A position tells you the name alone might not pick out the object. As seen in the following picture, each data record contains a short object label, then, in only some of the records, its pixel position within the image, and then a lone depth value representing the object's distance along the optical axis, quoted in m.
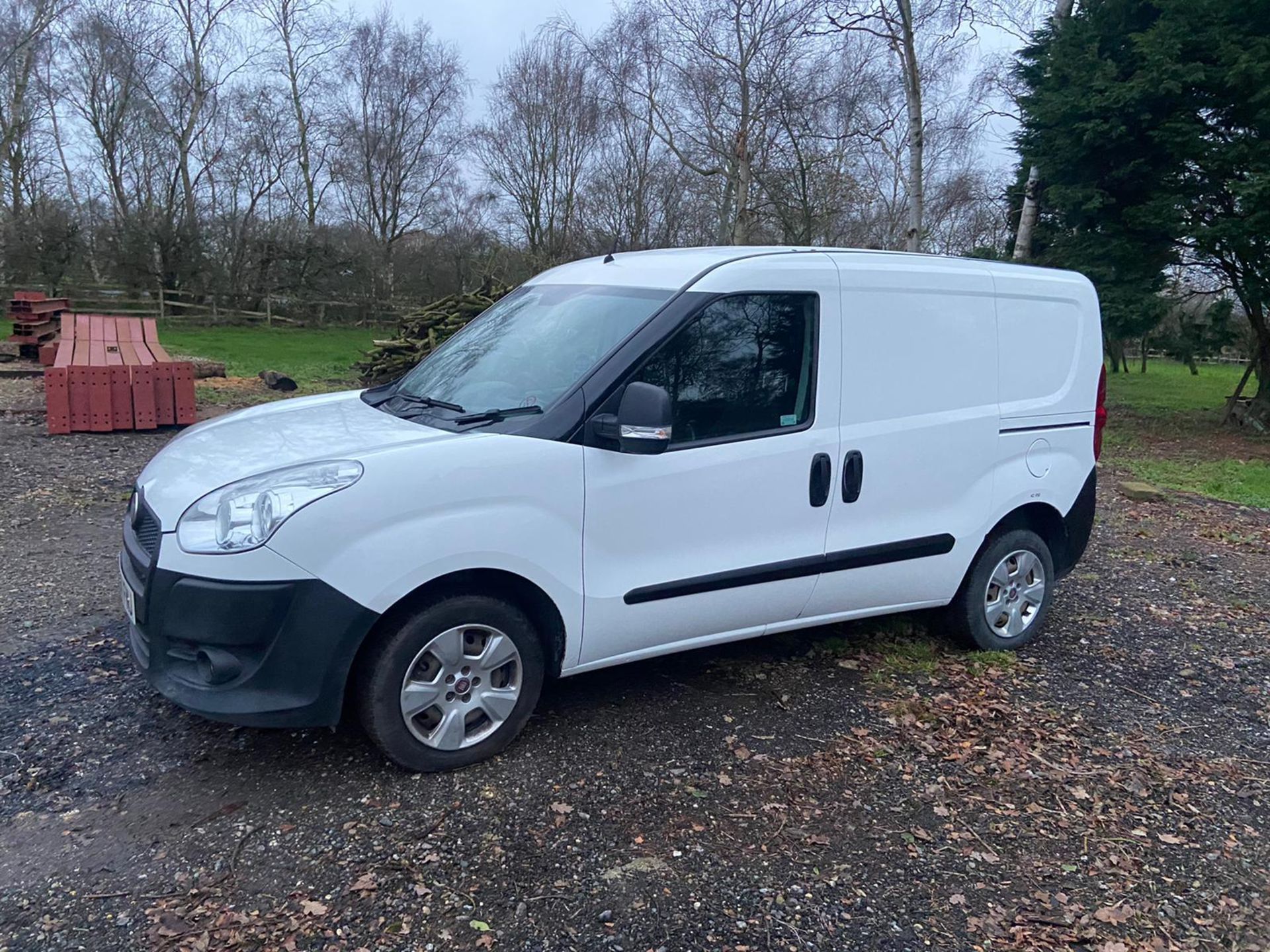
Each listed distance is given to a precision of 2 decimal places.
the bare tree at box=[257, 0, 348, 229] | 34.75
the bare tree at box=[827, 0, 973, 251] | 16.86
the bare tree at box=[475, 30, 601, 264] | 31.75
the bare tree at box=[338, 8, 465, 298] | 35.56
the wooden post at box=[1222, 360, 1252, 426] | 16.72
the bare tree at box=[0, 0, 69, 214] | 30.28
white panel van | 3.22
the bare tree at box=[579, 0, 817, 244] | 23.89
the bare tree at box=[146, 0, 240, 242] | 32.81
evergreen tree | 12.77
